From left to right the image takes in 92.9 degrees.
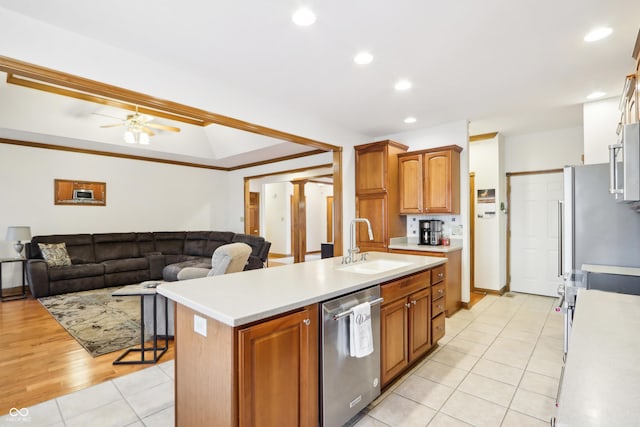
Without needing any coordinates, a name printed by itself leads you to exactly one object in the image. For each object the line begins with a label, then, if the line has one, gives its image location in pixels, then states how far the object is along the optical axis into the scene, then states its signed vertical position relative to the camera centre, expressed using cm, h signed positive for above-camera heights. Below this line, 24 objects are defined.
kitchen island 133 -65
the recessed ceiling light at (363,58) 260 +135
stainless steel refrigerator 238 -12
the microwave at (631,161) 128 +21
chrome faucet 268 -42
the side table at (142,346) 265 -122
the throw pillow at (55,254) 507 -67
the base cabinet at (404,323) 219 -88
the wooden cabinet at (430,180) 422 +45
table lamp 478 -32
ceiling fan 455 +132
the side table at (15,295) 475 -116
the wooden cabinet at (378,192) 449 +30
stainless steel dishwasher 171 -93
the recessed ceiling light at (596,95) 343 +133
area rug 316 -132
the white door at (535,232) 490 -36
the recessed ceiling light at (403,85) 312 +134
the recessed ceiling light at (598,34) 226 +134
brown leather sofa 495 -85
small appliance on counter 453 -30
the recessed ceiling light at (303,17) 204 +135
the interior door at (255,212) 955 +3
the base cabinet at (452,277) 390 -88
